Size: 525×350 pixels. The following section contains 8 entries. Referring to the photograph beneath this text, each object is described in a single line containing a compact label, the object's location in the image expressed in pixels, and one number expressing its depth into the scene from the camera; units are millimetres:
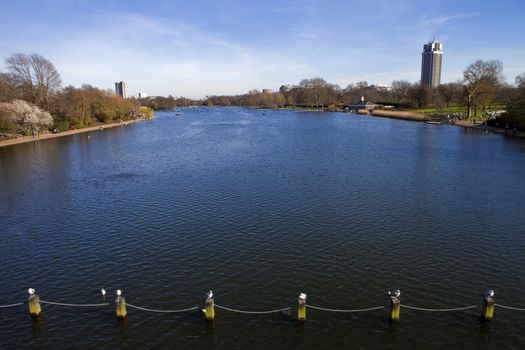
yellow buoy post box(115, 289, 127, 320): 16484
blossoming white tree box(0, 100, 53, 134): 72562
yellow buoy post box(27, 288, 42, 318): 16750
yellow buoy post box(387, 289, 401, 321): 16125
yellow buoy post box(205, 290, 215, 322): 16312
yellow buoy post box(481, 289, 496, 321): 16078
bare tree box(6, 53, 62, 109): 91188
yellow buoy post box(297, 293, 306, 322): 16141
